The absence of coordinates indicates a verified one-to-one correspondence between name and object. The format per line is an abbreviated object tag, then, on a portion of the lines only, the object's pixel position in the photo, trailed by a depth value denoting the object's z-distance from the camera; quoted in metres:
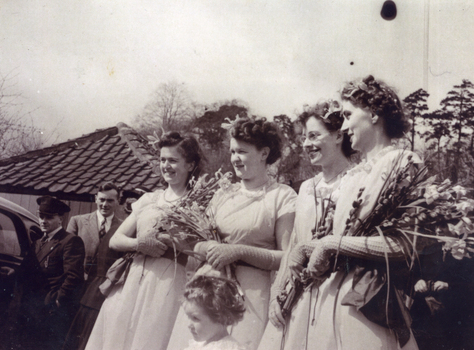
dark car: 4.05
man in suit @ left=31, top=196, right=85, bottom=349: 3.88
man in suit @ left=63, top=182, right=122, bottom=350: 3.78
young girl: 3.09
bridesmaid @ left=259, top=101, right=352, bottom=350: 2.94
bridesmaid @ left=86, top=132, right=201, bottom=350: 3.52
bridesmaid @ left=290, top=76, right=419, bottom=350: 2.76
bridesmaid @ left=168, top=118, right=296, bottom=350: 3.19
